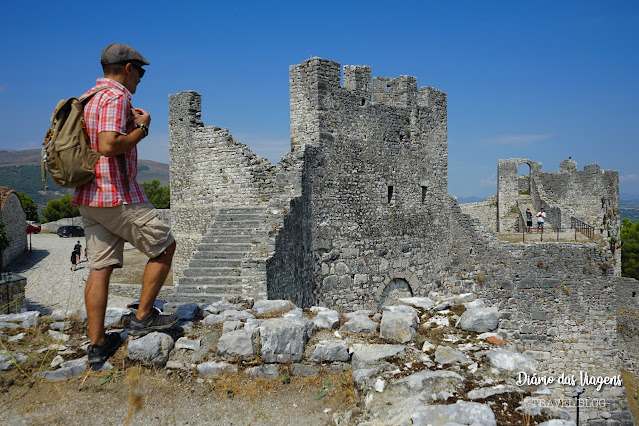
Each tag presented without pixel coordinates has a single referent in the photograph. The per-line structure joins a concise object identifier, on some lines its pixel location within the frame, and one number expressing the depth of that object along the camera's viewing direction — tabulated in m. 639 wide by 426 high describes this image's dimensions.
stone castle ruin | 11.16
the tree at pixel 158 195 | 62.25
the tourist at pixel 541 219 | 24.49
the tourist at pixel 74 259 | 27.20
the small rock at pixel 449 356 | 4.92
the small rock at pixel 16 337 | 5.28
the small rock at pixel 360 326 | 5.86
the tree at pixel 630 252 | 36.89
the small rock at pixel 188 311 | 6.05
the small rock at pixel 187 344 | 5.22
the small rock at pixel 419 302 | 7.17
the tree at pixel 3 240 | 26.03
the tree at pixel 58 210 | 55.53
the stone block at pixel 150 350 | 4.90
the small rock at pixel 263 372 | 4.97
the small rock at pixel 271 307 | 6.43
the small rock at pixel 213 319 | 5.86
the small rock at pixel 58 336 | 5.40
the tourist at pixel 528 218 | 26.56
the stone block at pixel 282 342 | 5.11
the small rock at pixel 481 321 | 5.90
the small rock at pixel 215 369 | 4.95
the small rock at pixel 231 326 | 5.48
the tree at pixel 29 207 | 49.43
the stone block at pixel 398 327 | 5.52
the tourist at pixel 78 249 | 28.08
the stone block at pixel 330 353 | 5.16
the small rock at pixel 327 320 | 5.89
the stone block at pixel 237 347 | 5.11
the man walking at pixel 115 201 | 4.52
